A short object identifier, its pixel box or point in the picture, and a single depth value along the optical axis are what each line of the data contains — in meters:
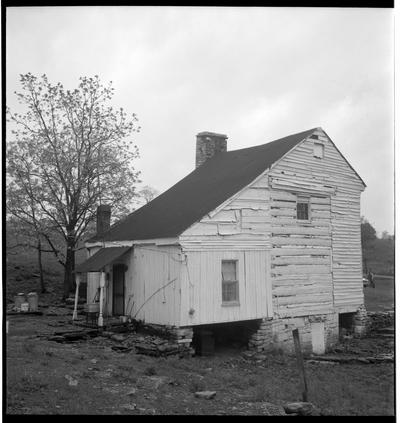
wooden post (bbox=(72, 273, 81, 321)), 18.12
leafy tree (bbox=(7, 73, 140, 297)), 22.81
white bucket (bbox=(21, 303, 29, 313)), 19.82
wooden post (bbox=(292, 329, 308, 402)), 10.50
